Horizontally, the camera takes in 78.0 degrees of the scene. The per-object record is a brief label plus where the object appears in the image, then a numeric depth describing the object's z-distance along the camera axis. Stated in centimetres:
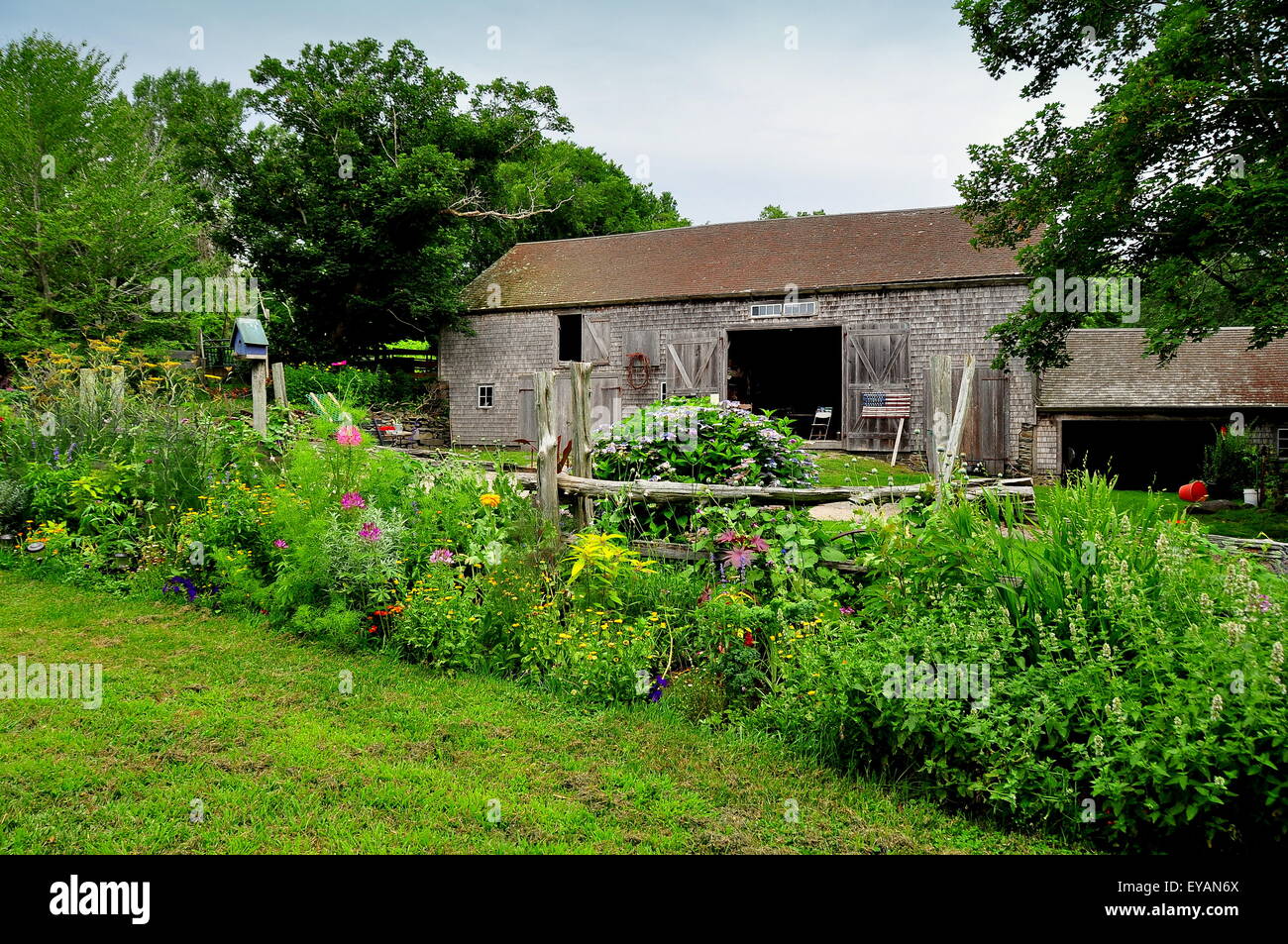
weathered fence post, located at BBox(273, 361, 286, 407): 941
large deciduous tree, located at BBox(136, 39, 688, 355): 2177
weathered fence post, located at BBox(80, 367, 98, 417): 870
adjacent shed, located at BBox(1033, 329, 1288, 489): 1725
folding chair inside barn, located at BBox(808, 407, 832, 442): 2134
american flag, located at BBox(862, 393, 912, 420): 1852
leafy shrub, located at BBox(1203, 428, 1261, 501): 1619
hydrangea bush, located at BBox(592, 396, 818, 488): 645
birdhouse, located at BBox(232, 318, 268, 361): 948
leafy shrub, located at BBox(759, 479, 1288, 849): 303
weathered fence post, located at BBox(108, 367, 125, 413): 888
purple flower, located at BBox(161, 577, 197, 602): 680
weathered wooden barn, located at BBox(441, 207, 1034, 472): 1797
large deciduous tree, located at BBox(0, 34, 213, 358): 1950
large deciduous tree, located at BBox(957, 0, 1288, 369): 1064
